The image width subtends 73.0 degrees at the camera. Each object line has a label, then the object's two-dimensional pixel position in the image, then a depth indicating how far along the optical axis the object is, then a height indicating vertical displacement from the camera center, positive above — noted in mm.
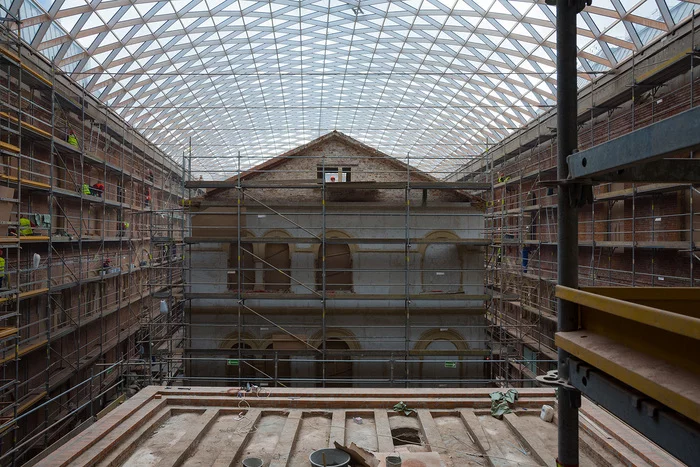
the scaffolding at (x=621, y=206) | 14102 +1221
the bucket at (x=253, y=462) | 7168 -3375
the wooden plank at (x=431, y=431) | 8195 -3563
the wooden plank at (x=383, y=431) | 8160 -3554
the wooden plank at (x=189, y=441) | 7543 -3501
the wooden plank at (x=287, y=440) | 7703 -3563
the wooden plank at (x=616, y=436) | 7117 -3317
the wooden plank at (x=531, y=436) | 7676 -3549
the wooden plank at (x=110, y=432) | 7140 -3306
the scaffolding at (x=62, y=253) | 14164 -430
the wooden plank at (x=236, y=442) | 7594 -3546
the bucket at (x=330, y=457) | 6930 -3246
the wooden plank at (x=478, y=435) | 7978 -3573
